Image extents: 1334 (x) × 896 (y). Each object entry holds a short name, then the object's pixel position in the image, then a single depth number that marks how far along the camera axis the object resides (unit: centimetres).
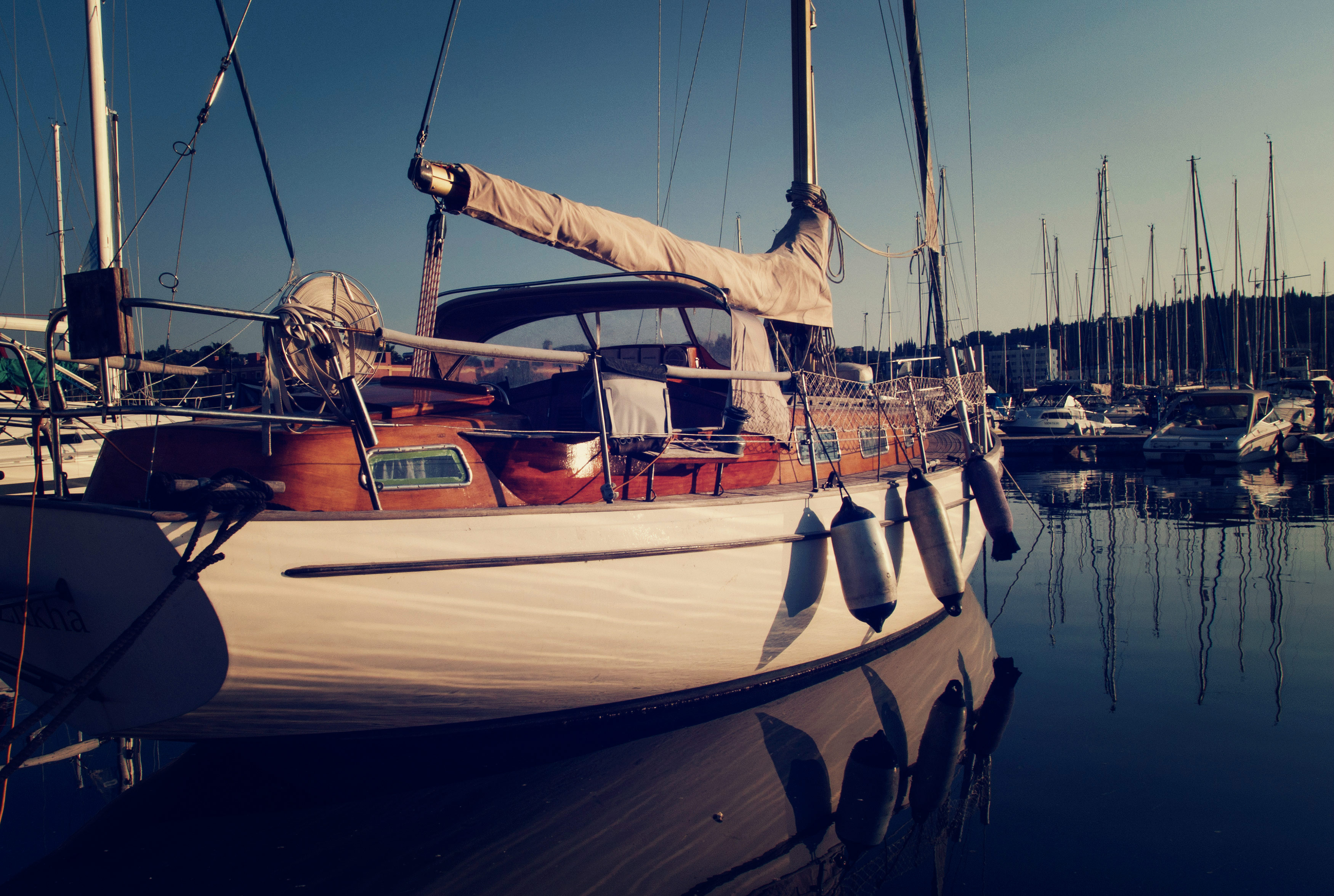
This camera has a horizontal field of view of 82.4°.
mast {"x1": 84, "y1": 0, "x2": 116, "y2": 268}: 739
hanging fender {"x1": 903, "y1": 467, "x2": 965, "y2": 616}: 521
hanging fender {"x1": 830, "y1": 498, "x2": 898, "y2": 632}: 453
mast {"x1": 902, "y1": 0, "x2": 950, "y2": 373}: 797
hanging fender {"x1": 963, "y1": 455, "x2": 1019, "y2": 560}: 620
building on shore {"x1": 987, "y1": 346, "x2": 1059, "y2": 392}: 8519
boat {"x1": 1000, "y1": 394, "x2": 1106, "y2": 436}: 2677
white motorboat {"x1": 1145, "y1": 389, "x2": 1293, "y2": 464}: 1962
